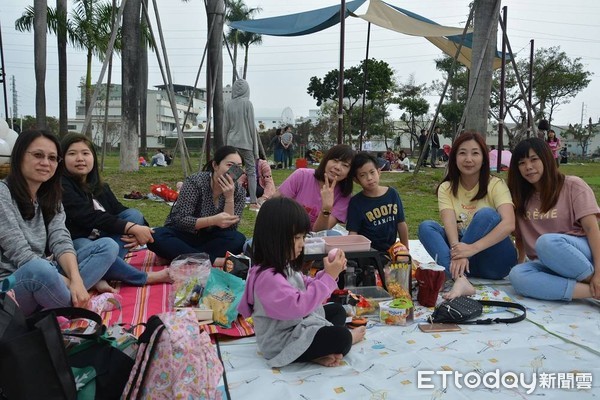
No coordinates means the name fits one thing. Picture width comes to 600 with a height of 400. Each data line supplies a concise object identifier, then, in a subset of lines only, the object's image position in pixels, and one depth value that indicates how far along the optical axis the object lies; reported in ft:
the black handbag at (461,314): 7.98
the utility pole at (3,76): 31.55
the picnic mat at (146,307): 7.63
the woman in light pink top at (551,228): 8.76
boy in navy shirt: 10.48
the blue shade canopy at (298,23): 26.20
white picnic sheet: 5.79
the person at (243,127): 20.99
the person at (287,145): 43.21
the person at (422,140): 55.74
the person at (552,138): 43.96
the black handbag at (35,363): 4.24
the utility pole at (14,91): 119.44
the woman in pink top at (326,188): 10.81
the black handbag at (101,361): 4.99
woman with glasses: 7.32
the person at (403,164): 49.98
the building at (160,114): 136.98
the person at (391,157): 52.08
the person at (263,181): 22.25
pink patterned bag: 4.93
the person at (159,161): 52.19
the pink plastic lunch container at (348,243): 9.20
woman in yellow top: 9.48
